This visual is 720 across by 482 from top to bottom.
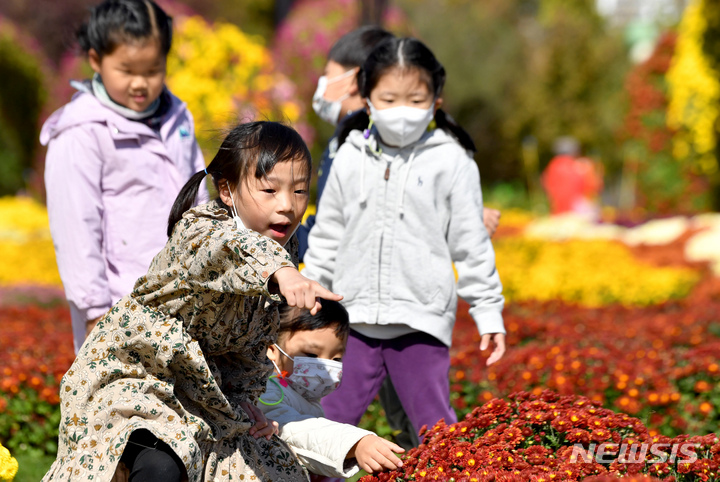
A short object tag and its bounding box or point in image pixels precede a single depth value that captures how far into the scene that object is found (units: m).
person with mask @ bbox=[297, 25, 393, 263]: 6.93
